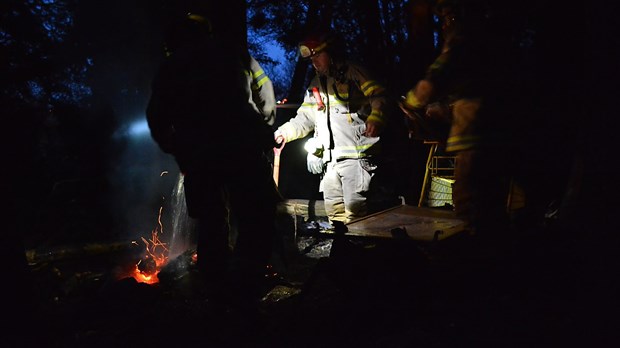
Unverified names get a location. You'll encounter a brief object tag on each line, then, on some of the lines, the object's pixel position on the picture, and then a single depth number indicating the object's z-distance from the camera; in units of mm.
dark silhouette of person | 3664
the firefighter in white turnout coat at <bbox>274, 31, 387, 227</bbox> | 5191
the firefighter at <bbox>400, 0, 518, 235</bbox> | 3717
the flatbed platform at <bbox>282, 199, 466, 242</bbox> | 4230
